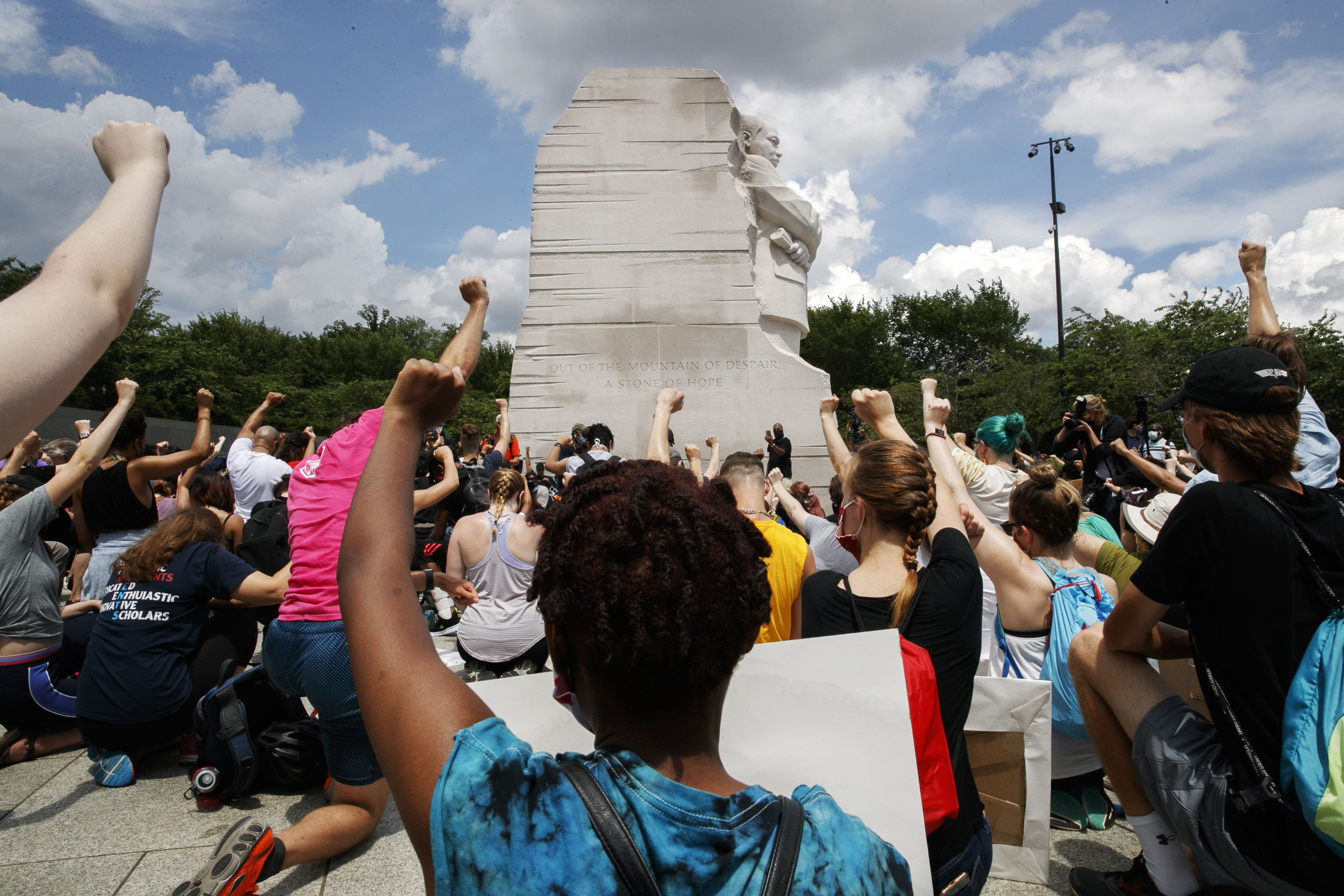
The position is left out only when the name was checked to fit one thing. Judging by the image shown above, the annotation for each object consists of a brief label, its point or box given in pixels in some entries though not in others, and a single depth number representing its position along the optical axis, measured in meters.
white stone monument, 12.35
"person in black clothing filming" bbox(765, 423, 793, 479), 10.38
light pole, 25.70
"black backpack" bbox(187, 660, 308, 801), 3.58
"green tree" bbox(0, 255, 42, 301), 29.30
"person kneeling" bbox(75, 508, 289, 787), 3.84
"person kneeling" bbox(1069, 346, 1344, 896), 1.96
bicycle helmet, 3.71
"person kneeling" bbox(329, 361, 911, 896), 0.91
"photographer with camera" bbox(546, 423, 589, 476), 8.59
